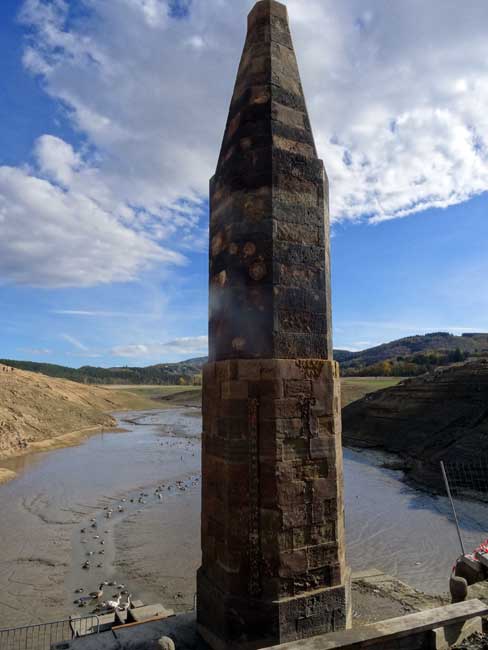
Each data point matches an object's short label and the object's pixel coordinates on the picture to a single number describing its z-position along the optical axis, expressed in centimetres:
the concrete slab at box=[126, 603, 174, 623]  849
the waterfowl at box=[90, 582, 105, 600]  1253
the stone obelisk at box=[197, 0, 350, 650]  496
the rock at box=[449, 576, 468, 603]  646
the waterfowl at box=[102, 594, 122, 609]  1101
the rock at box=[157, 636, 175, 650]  434
